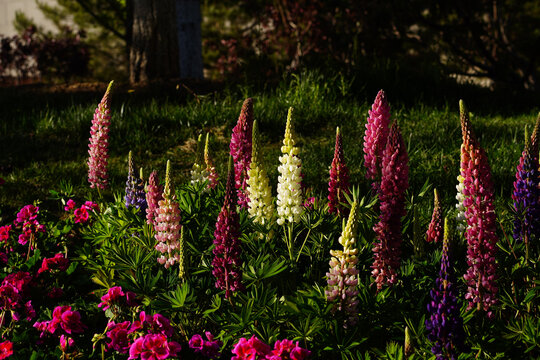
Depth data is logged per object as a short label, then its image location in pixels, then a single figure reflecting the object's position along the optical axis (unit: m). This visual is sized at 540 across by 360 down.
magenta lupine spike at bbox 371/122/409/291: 2.87
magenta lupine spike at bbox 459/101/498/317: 2.72
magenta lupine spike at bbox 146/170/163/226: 3.41
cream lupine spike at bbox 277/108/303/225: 3.06
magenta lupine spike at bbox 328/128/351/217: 3.36
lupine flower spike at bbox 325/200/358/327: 2.61
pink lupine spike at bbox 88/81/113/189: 4.32
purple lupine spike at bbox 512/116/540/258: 2.95
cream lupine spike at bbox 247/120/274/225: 3.12
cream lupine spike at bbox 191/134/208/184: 4.11
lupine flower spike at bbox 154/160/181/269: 3.13
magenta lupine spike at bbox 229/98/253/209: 3.55
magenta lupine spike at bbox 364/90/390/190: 3.39
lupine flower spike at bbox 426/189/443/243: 3.19
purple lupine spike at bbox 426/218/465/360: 2.44
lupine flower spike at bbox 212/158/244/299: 2.78
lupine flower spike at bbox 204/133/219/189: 4.03
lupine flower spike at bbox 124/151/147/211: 3.82
